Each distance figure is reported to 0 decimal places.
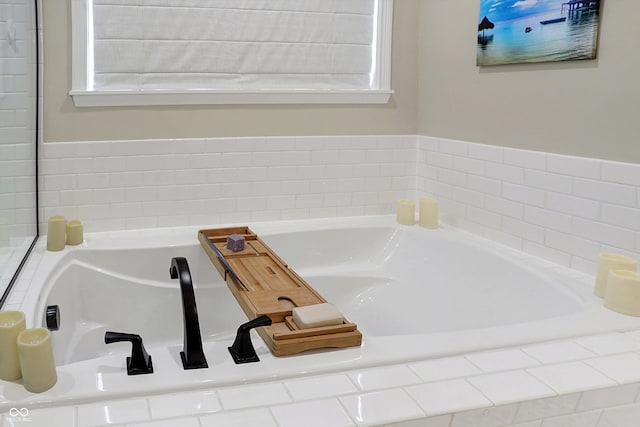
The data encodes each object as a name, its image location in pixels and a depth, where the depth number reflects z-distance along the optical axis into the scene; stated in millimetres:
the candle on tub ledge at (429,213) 3033
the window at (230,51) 2809
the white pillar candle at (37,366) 1343
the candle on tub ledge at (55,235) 2576
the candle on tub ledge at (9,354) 1388
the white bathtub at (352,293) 1681
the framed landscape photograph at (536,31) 2215
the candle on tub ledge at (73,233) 2662
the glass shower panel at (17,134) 2189
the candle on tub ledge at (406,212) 3129
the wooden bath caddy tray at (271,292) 1600
